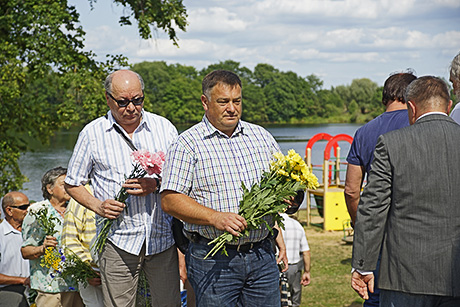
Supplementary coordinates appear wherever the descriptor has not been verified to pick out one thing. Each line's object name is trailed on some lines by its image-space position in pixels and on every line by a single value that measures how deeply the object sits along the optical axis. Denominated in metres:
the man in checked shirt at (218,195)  3.77
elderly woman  5.03
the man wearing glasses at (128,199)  4.16
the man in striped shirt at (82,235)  4.66
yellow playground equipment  16.14
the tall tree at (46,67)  12.94
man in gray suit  3.24
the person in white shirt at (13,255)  5.87
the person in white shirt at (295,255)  6.88
